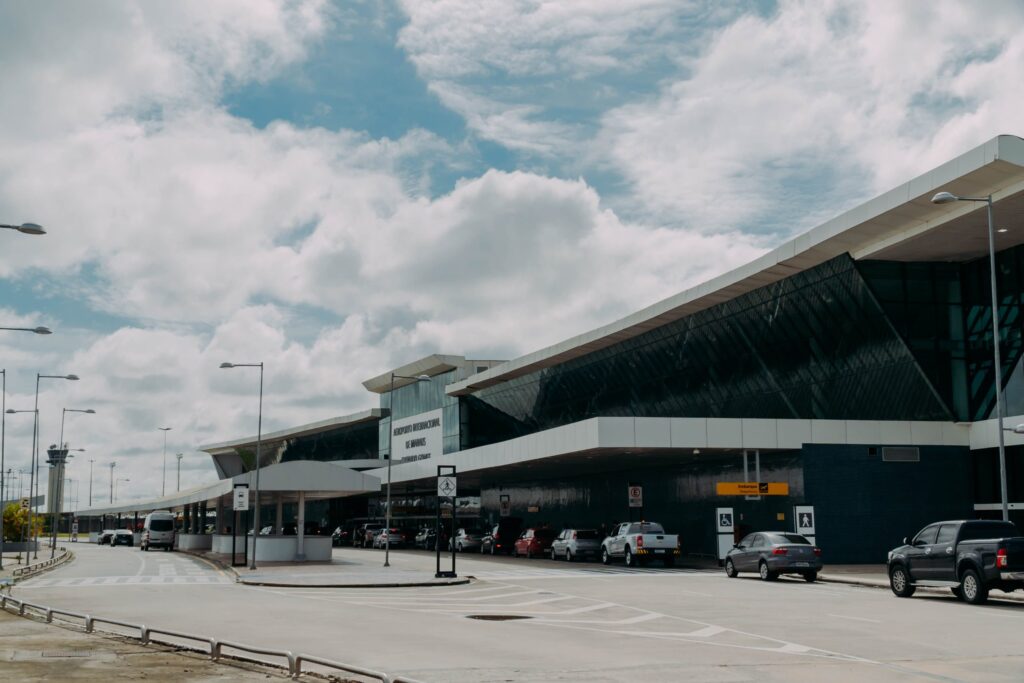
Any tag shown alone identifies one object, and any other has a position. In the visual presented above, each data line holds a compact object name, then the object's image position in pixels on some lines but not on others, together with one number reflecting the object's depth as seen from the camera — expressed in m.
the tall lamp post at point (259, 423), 43.30
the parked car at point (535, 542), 53.41
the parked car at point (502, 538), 60.00
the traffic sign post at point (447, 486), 32.56
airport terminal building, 39.78
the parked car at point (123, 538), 94.38
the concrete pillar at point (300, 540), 45.81
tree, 71.31
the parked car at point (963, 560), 22.41
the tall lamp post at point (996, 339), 28.12
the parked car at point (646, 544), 40.88
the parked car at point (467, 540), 62.88
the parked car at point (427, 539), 71.44
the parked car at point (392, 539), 72.06
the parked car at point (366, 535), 77.12
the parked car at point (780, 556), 31.62
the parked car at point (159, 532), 73.38
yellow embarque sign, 39.84
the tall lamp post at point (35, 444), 60.97
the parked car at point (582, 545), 47.09
